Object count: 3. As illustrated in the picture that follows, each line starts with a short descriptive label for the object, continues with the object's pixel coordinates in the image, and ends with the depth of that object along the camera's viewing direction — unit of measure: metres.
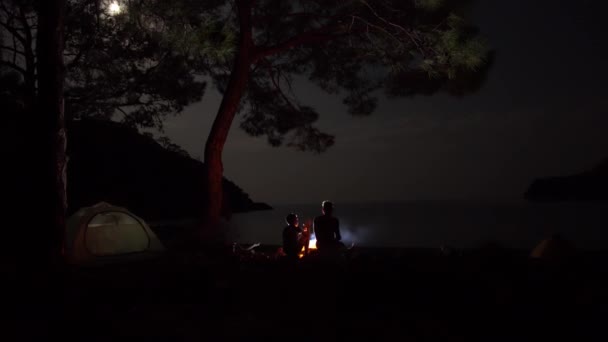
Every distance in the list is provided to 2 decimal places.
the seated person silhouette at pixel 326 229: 6.85
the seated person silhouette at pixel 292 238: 6.88
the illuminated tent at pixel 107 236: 7.79
